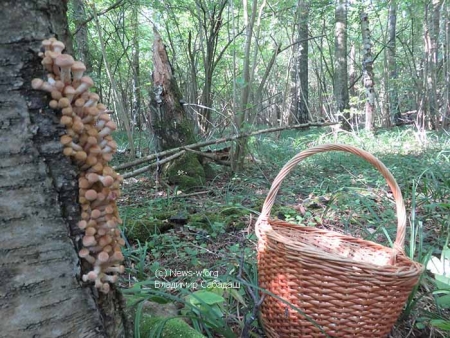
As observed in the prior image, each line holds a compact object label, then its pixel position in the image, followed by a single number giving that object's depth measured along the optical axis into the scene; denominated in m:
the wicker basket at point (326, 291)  1.04
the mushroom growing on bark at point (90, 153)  0.64
